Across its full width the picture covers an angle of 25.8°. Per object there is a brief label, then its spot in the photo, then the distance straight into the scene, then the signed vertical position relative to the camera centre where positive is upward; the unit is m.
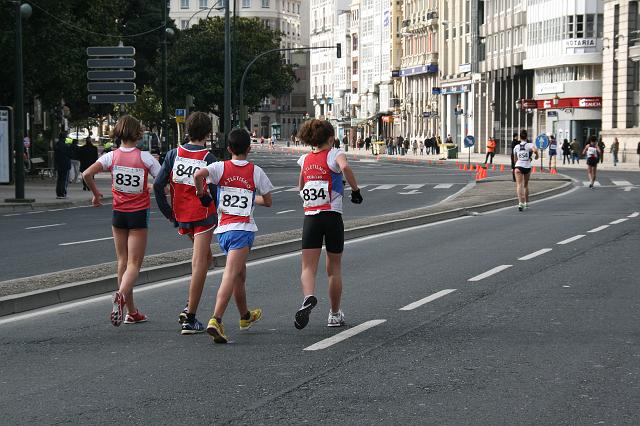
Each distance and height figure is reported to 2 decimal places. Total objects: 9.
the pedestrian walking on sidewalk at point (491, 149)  74.06 -1.76
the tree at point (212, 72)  89.19 +2.88
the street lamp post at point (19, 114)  33.44 +0.10
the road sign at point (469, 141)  62.53 -1.12
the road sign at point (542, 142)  53.48 -1.01
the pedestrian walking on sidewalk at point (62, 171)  36.25 -1.38
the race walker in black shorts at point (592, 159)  44.16 -1.39
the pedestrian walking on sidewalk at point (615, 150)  72.06 -1.81
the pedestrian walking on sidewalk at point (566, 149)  78.40 -1.89
